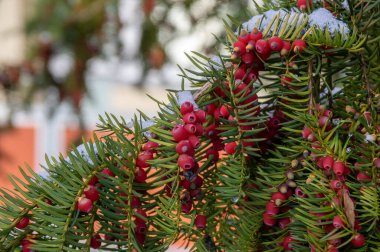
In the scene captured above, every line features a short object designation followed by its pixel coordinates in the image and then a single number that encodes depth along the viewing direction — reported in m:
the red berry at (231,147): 0.59
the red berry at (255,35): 0.60
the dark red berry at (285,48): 0.60
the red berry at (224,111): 0.59
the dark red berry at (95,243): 0.59
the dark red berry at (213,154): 0.61
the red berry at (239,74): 0.60
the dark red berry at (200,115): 0.58
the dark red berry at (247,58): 0.60
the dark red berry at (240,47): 0.59
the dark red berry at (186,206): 0.59
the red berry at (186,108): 0.58
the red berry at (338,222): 0.55
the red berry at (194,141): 0.57
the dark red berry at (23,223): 0.59
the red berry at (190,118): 0.57
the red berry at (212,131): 0.60
